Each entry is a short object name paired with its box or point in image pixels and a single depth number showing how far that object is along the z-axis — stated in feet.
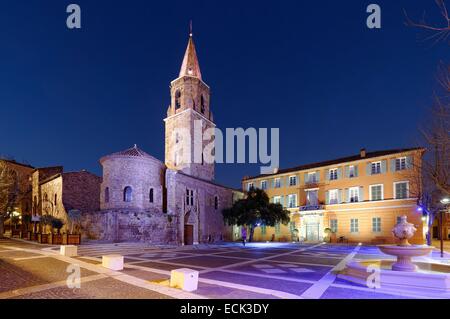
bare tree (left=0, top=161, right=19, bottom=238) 102.65
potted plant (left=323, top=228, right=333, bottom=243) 113.39
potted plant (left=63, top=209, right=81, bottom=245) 89.61
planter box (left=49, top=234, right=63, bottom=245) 75.00
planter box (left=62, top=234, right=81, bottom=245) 70.03
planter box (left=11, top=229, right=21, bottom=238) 130.76
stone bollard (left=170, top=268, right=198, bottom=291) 26.73
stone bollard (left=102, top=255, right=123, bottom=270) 38.45
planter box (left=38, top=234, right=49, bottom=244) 81.45
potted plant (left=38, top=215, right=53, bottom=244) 81.70
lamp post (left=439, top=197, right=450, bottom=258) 57.60
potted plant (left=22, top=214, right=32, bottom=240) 105.50
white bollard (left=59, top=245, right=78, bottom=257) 53.11
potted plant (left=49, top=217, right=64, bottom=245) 74.97
